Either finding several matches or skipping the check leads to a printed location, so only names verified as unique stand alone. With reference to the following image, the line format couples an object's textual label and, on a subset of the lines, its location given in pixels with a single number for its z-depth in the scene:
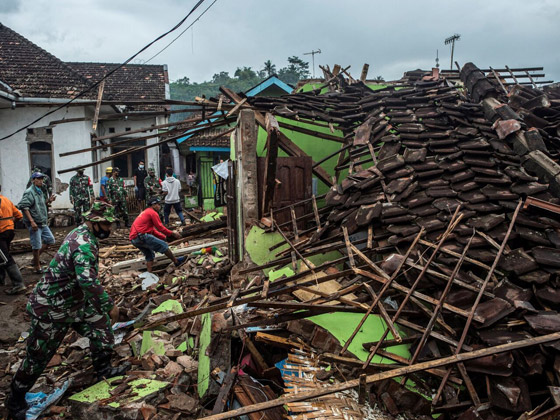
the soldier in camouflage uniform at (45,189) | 8.46
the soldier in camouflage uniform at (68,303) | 4.07
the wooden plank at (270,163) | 6.90
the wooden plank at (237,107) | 7.45
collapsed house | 3.63
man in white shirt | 12.78
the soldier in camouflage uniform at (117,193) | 13.07
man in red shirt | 8.14
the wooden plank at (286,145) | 7.86
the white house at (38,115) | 14.05
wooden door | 7.83
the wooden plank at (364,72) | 11.45
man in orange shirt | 7.16
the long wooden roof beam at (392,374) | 2.45
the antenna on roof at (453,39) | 15.55
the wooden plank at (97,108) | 6.40
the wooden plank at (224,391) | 3.83
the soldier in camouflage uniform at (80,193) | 11.98
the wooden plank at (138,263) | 8.83
